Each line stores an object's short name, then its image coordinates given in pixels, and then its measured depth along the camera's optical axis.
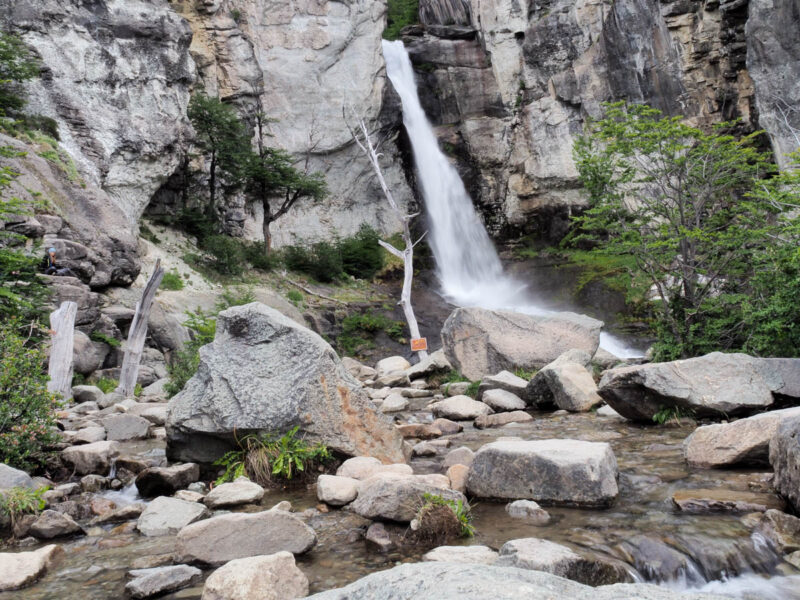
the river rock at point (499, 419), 8.43
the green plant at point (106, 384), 12.61
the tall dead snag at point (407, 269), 18.38
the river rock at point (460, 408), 9.03
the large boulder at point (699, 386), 7.16
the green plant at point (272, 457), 5.52
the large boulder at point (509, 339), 12.16
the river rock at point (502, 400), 9.53
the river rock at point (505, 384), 10.09
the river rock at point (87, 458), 6.10
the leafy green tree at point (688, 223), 9.74
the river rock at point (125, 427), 8.11
